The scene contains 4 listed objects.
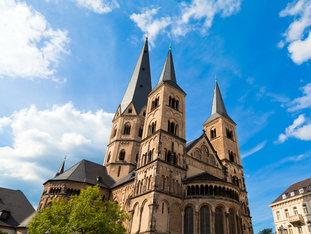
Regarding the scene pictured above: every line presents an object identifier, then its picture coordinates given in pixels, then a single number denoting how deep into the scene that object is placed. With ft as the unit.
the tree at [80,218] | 57.75
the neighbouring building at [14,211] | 105.50
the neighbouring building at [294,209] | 107.65
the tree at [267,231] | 140.69
